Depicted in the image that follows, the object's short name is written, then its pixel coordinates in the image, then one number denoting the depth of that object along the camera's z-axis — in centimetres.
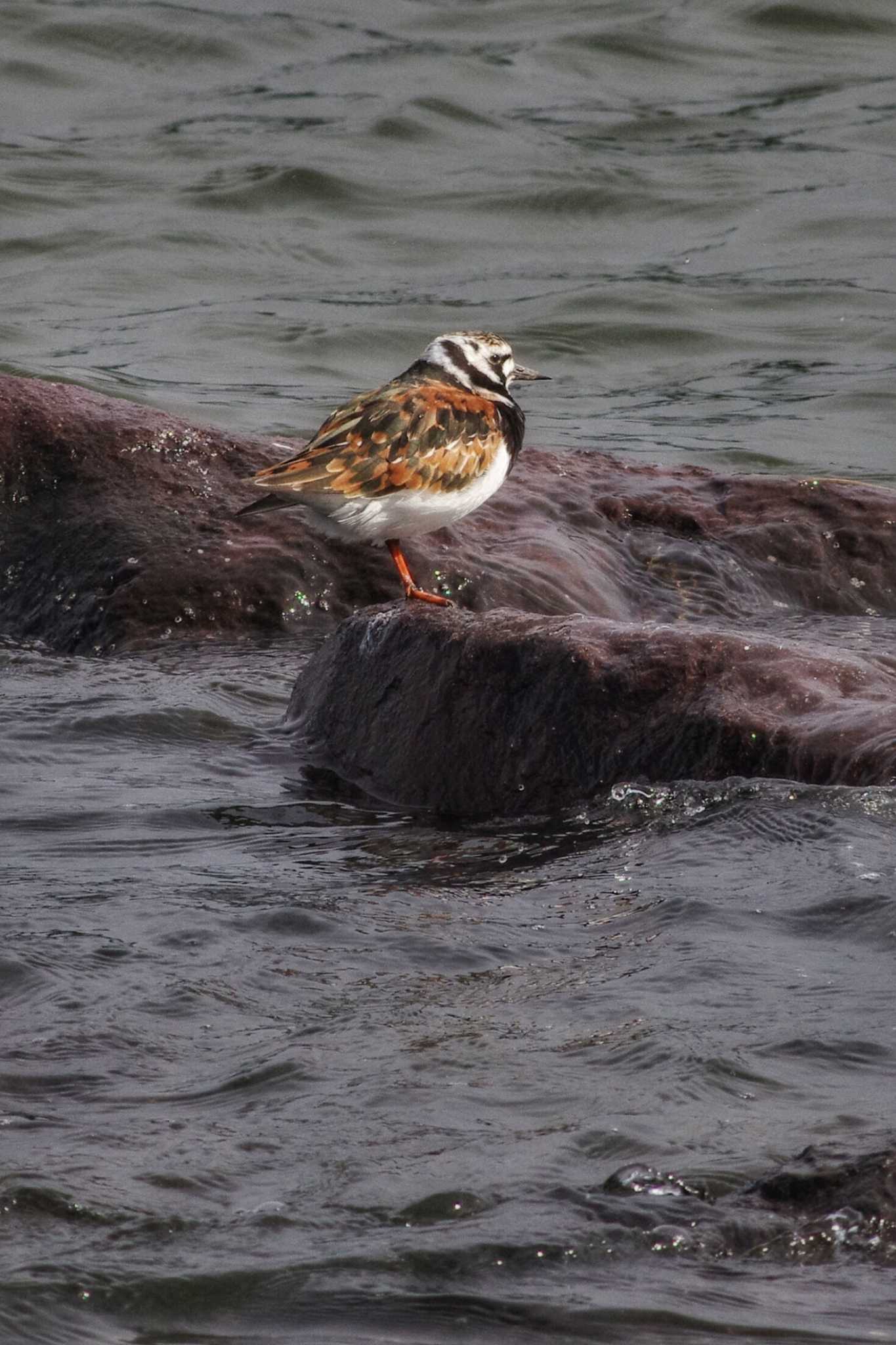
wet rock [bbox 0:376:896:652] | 1374
